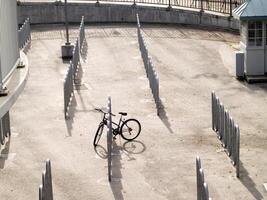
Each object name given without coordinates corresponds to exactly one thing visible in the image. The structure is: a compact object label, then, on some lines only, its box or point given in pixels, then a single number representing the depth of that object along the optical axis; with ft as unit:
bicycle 51.37
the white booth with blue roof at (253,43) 68.23
